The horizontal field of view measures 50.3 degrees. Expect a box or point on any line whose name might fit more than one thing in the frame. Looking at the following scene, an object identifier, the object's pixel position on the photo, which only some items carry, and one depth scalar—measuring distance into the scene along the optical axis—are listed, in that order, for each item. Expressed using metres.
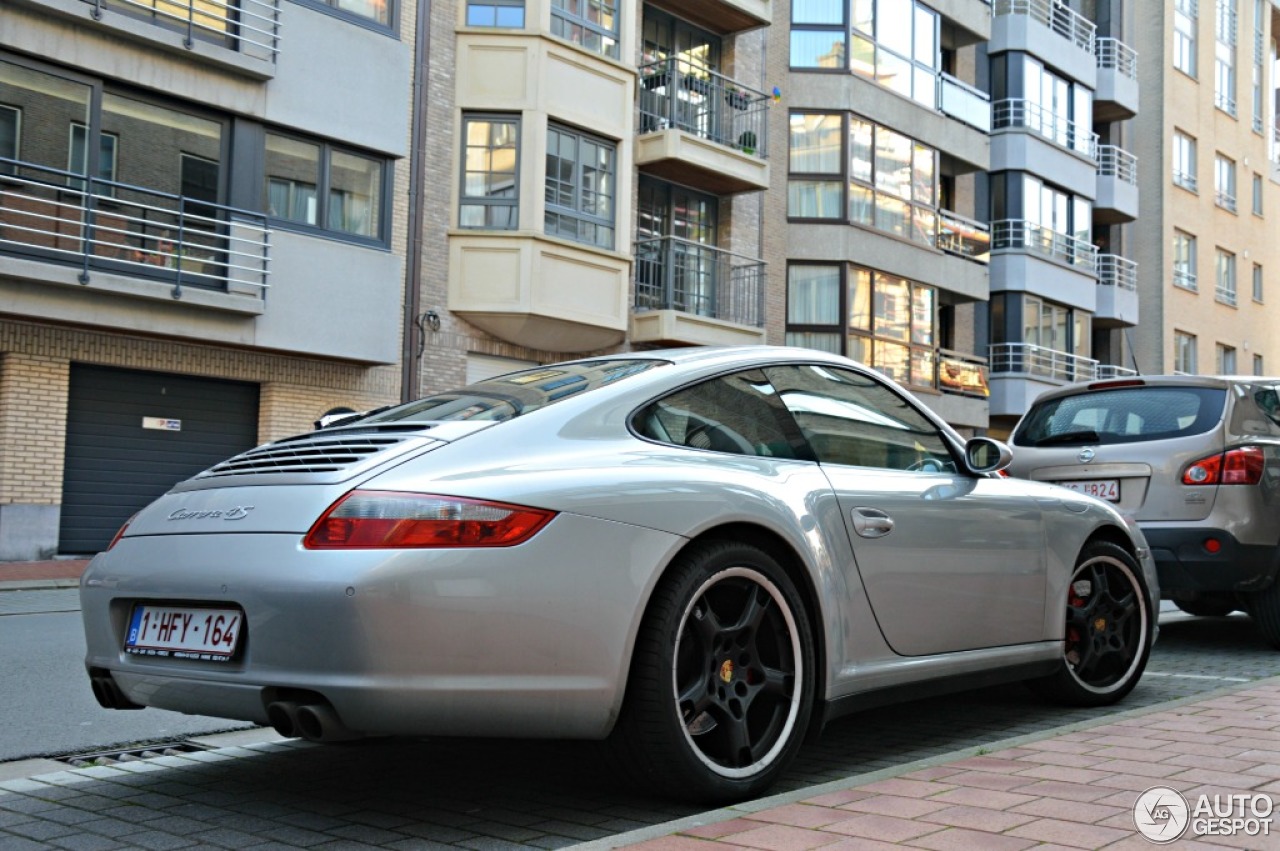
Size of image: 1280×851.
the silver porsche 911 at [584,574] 3.52
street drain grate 5.04
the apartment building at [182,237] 15.27
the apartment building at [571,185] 19.59
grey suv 7.82
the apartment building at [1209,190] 39.72
